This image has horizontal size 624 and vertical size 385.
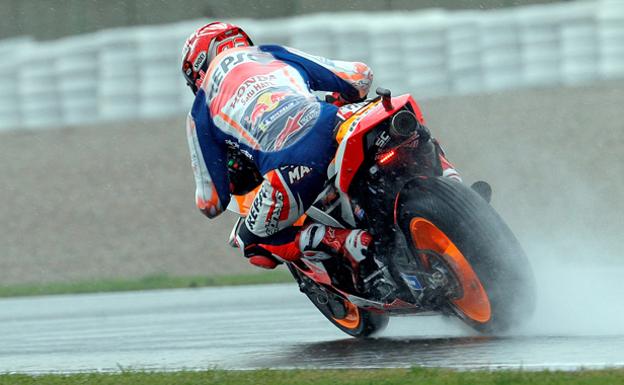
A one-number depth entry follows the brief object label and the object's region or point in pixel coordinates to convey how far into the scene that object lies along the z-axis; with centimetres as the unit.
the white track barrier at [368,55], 3722
